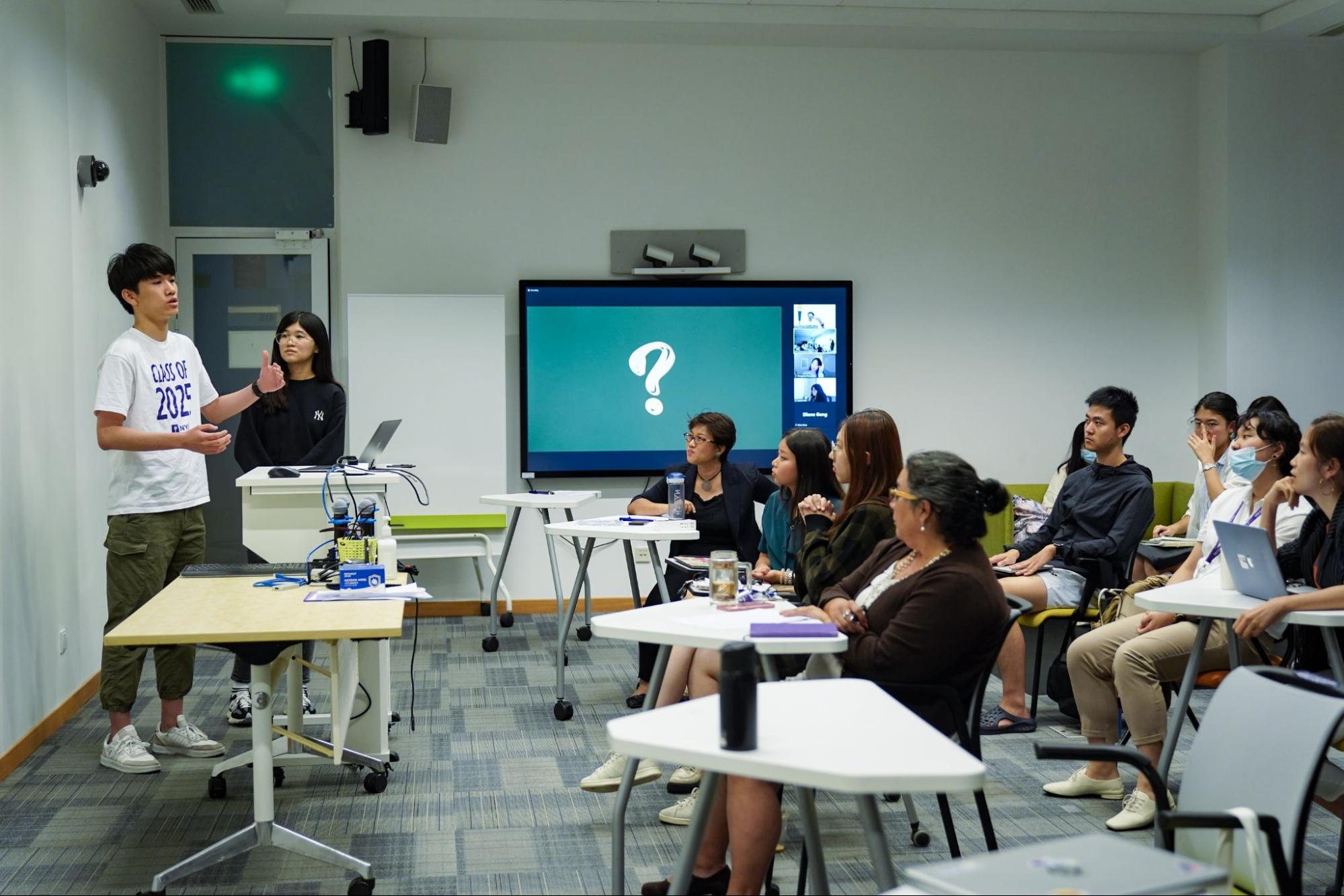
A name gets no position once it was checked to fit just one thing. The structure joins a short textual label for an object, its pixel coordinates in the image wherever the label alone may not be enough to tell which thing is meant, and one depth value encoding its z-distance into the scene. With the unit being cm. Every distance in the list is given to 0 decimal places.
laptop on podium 438
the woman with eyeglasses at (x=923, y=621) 264
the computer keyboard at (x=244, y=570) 376
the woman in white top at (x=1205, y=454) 469
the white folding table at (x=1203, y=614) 319
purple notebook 280
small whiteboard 677
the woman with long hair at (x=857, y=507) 352
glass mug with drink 329
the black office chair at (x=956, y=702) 282
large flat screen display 709
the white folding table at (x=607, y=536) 457
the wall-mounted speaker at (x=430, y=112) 676
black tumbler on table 191
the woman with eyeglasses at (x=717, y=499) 505
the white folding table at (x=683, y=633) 276
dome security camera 515
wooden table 284
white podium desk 402
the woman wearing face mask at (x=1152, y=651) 375
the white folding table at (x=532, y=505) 579
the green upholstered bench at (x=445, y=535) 664
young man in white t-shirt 396
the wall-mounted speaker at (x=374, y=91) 670
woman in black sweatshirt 500
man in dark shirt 475
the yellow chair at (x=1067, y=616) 487
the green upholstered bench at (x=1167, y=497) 712
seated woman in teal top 415
